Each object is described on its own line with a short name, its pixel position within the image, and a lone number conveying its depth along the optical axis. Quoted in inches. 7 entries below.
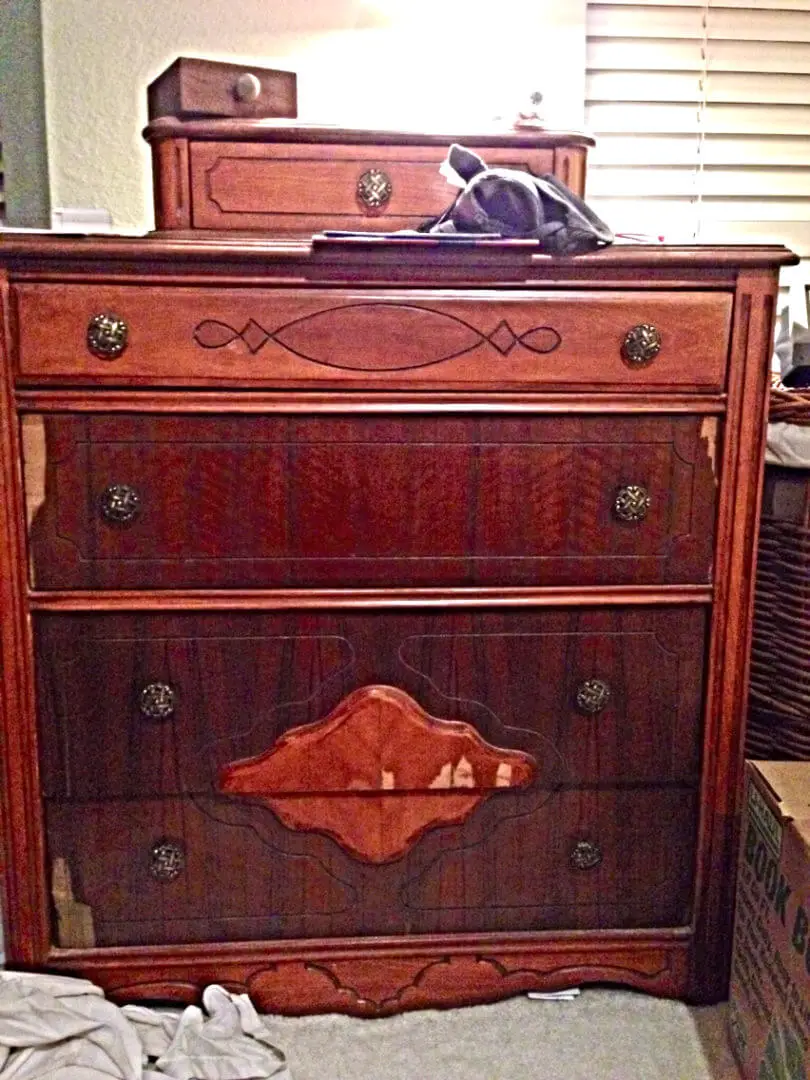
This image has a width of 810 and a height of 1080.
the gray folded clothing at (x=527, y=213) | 47.3
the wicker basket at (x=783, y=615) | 56.9
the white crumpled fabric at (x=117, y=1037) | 49.0
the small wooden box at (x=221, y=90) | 56.0
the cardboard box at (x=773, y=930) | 44.6
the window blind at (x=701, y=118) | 75.9
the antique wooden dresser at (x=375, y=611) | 48.2
